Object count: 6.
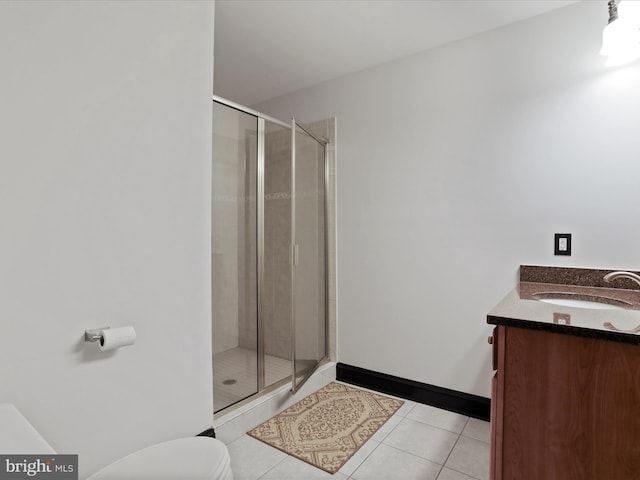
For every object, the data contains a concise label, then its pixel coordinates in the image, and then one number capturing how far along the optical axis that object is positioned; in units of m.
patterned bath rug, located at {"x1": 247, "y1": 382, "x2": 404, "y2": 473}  1.88
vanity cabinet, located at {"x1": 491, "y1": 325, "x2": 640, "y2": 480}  1.07
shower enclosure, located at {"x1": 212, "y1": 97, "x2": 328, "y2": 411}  2.14
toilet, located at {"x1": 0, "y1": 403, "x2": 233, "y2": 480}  1.02
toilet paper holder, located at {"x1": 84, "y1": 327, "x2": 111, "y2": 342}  1.21
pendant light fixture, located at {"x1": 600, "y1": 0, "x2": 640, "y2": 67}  1.52
